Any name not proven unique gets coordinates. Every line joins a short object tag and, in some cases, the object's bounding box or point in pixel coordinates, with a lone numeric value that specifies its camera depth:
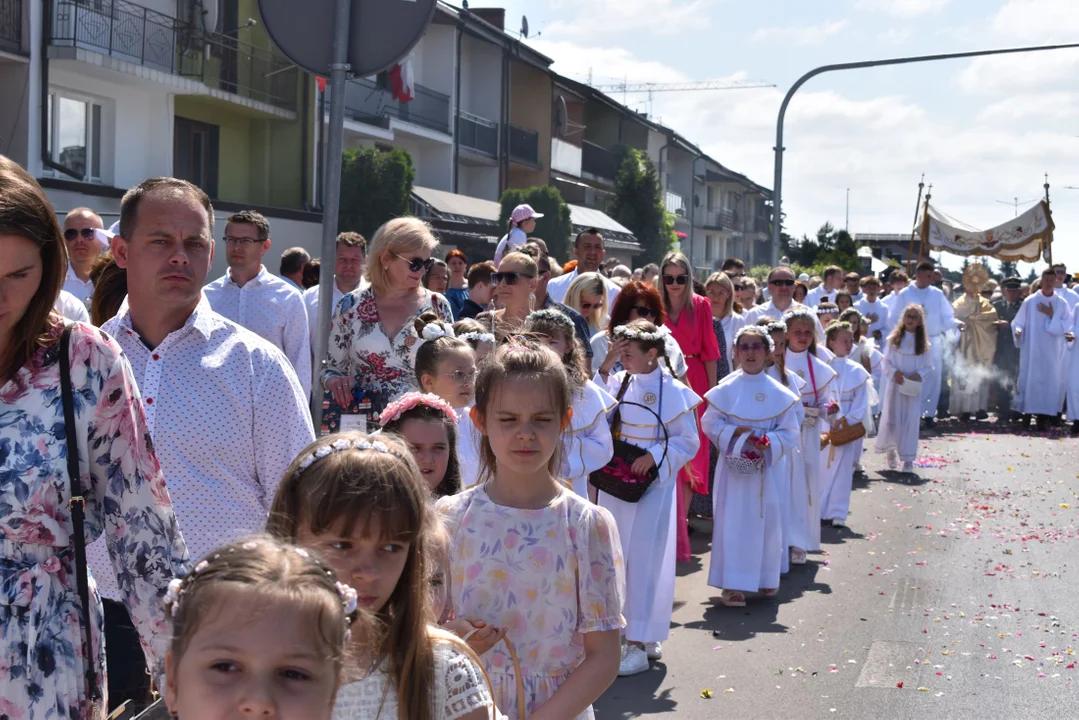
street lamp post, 18.16
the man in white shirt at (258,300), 7.01
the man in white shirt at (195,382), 3.50
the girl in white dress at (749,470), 8.76
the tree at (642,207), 43.62
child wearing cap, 10.93
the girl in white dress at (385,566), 2.53
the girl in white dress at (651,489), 7.19
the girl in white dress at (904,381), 15.55
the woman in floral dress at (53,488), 2.60
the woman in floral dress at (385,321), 6.05
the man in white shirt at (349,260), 9.58
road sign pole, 4.46
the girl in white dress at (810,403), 10.27
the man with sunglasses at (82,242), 7.75
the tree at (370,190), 24.19
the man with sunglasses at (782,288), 13.77
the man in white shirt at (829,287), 20.36
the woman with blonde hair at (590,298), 9.38
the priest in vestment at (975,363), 21.66
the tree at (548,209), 30.31
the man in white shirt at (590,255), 11.27
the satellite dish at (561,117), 41.16
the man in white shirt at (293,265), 11.46
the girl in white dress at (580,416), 6.32
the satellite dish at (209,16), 23.16
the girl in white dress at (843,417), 11.96
